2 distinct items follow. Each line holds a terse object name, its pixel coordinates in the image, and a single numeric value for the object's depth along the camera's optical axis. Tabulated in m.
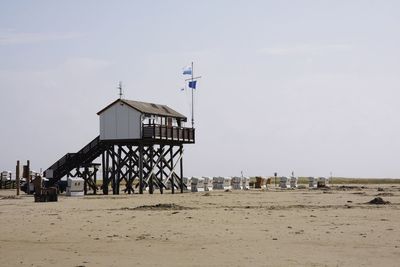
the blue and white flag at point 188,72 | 60.41
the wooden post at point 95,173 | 57.28
